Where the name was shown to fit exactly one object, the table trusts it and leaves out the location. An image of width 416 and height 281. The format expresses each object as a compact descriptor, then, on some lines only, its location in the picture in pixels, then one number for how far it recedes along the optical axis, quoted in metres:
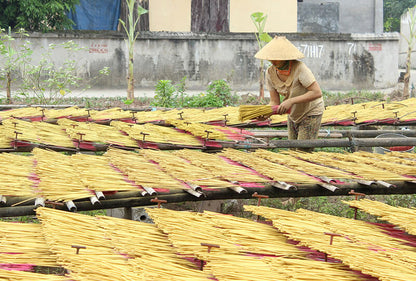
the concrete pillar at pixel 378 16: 18.48
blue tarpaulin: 16.28
